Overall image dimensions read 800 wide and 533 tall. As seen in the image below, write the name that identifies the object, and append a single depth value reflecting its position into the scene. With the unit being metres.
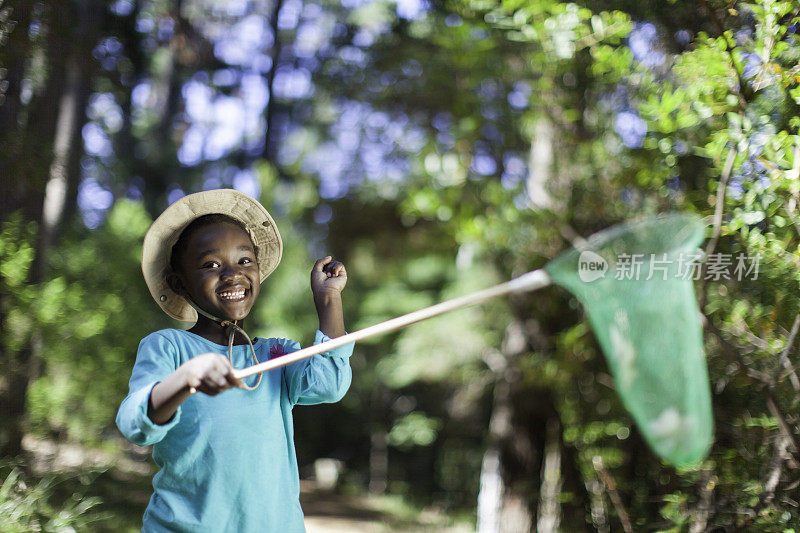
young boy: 1.30
